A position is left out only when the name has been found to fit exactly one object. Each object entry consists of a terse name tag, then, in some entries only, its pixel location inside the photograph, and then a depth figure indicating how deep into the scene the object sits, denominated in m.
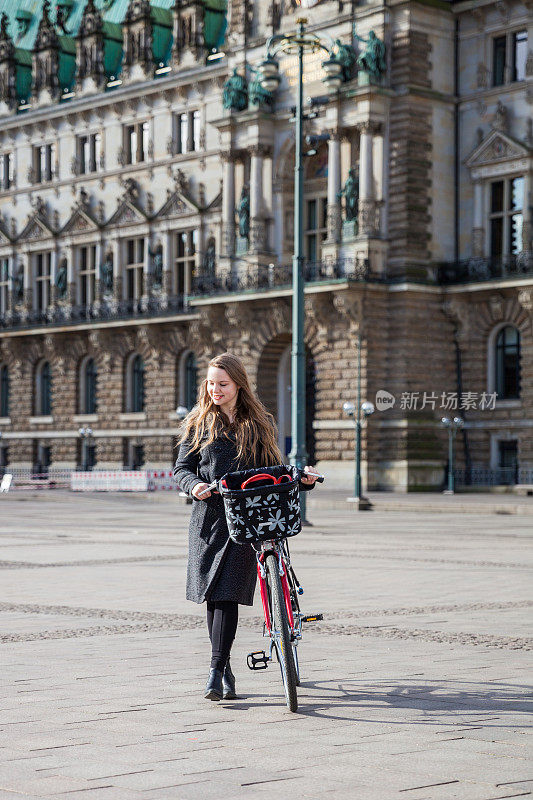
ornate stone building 48.16
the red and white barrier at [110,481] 52.28
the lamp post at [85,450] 62.72
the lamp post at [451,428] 45.50
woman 8.52
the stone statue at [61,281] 64.81
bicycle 8.15
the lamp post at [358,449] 38.44
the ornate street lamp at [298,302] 30.88
